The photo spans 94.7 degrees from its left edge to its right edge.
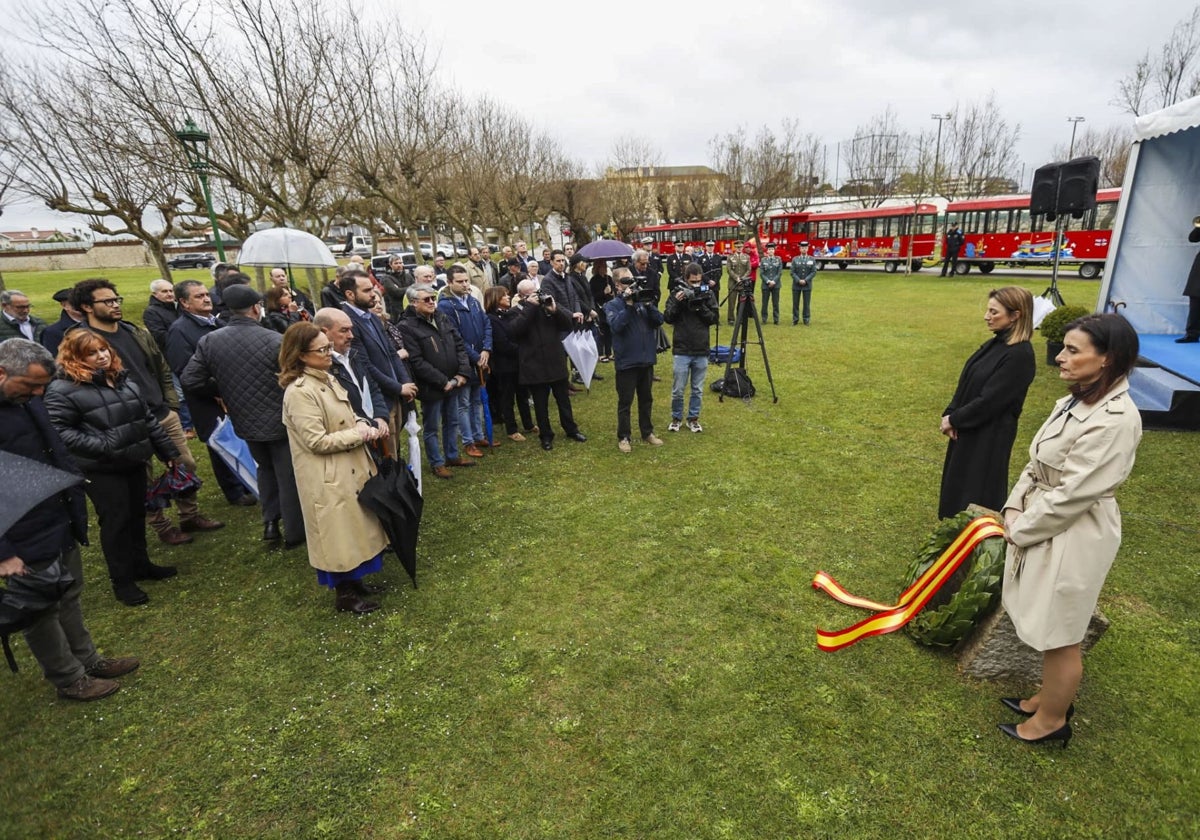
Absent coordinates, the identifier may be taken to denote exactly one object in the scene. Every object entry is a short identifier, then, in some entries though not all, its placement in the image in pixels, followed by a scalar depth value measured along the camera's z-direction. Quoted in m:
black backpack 8.12
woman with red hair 3.51
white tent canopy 7.21
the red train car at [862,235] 24.89
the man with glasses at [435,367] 5.45
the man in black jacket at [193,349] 5.00
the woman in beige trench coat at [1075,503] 2.09
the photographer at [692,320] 6.04
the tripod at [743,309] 7.29
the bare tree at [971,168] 37.12
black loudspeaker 8.59
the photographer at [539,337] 6.11
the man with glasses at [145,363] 4.46
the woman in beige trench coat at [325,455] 3.33
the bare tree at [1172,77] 20.81
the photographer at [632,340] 5.97
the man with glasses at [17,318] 6.38
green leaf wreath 2.97
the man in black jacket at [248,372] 4.21
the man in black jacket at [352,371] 3.82
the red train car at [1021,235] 19.80
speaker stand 9.45
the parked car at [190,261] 37.47
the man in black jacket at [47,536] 2.70
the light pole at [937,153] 35.97
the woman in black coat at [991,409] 3.51
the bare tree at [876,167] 41.56
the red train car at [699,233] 34.19
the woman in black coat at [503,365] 6.46
